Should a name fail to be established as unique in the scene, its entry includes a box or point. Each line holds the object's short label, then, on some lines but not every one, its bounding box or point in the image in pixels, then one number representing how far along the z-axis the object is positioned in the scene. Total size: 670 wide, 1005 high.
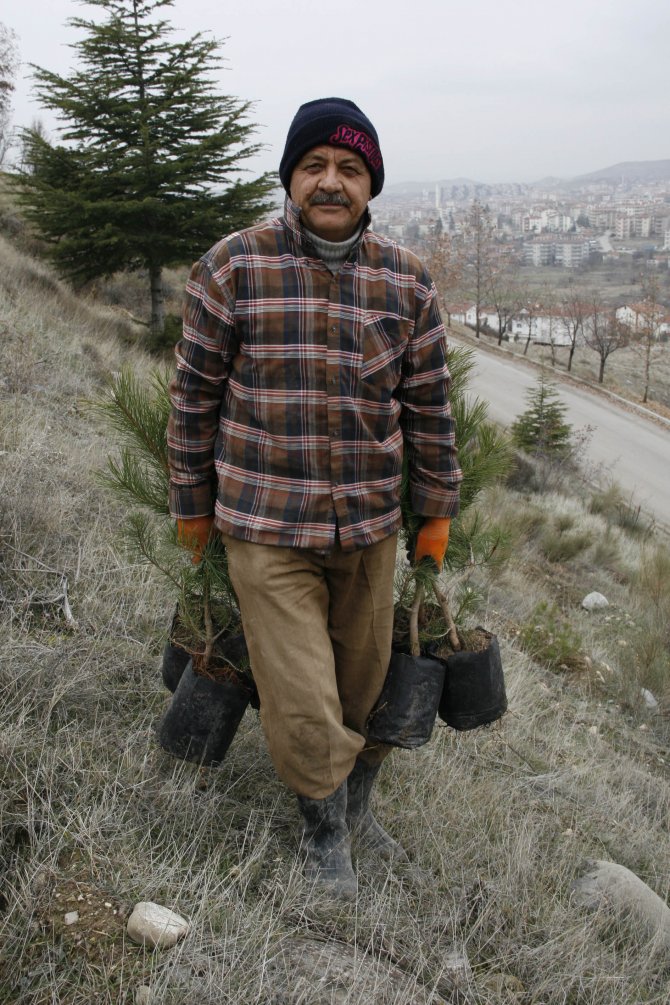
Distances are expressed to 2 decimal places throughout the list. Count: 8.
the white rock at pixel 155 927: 1.82
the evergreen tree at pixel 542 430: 13.67
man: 2.08
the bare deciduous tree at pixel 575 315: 37.03
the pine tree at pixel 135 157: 11.66
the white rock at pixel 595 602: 7.00
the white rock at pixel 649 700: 5.13
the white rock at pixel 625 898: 2.55
